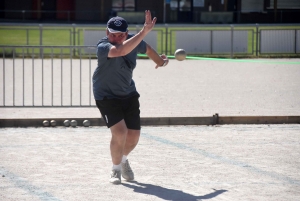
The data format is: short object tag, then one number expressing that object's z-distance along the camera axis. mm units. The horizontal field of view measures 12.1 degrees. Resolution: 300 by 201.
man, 15268
